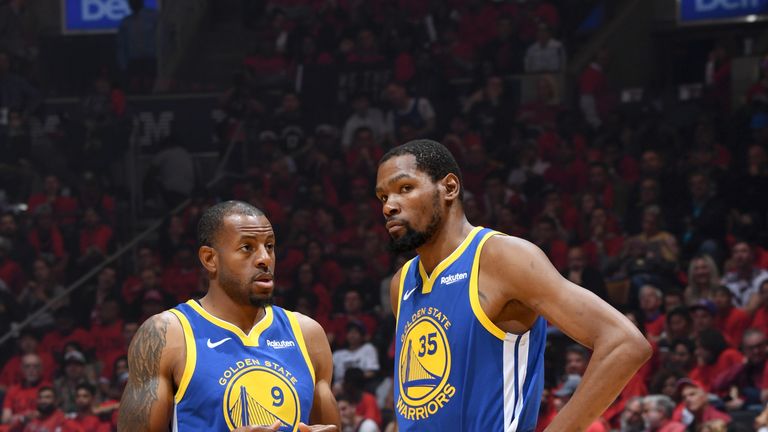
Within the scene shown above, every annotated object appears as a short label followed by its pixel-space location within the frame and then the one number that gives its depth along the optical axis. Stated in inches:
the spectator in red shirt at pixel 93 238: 581.9
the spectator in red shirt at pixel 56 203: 599.2
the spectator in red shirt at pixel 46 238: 588.4
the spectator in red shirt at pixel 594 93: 616.4
